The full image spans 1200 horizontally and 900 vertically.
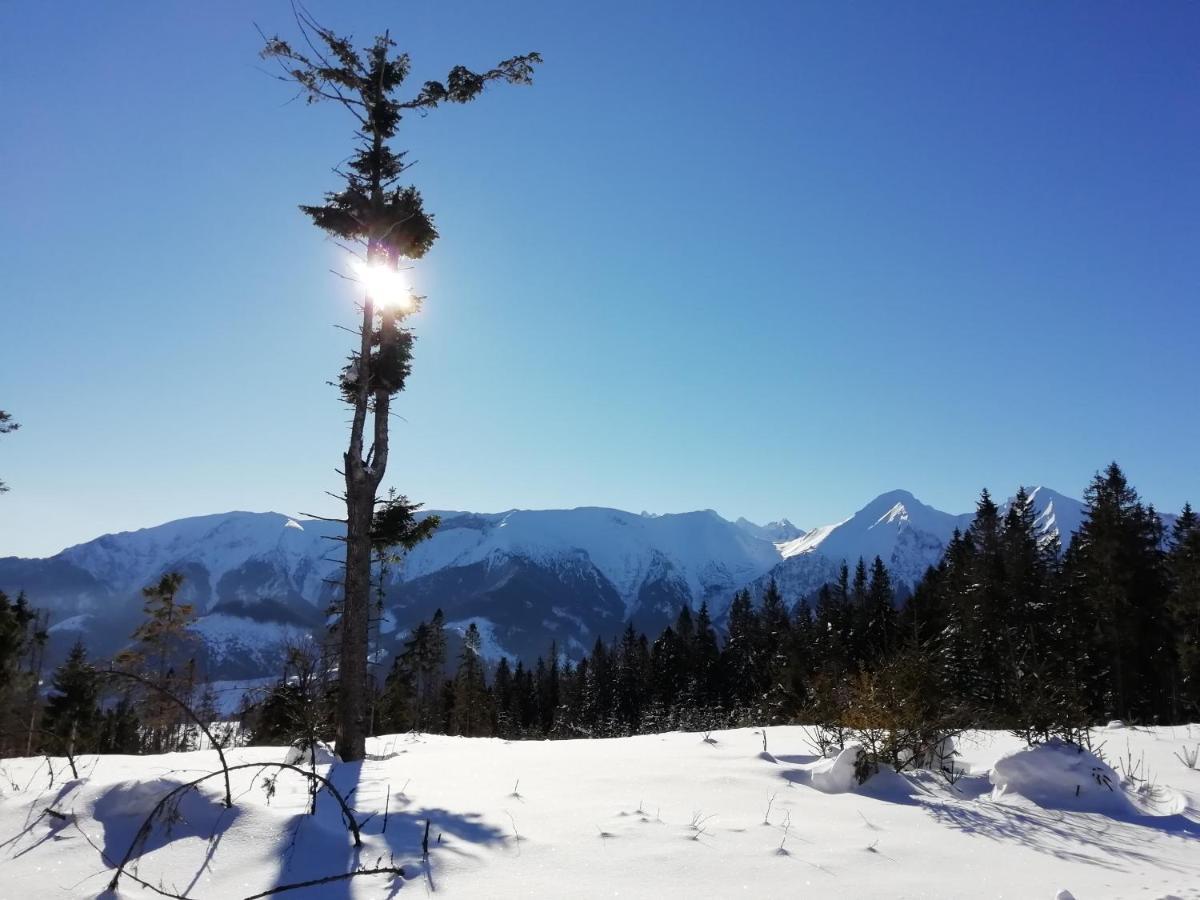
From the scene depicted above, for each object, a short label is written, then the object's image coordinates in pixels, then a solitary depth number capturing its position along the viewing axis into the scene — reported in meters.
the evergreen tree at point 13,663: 16.98
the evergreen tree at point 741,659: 61.41
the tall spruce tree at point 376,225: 9.91
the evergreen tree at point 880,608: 44.28
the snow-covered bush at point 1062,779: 6.05
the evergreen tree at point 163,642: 25.50
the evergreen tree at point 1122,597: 32.19
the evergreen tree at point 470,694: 52.16
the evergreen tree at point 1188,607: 27.23
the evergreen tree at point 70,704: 28.88
